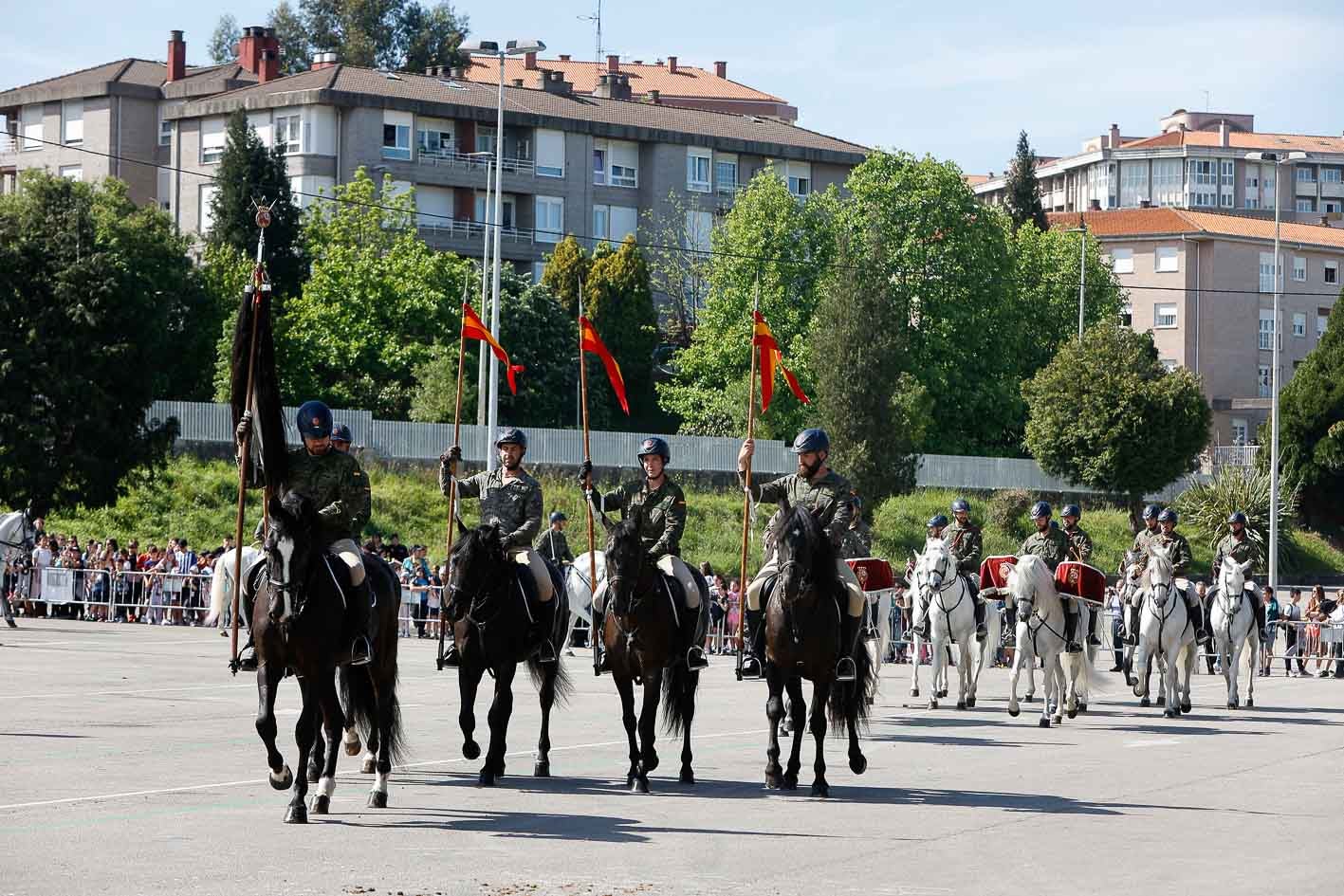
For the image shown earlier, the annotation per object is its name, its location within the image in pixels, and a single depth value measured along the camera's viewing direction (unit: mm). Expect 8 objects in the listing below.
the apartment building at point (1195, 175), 146500
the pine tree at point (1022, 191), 113938
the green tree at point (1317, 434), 80500
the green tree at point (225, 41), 123938
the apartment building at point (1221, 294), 113688
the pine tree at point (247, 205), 79062
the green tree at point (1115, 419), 75062
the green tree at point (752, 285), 82125
